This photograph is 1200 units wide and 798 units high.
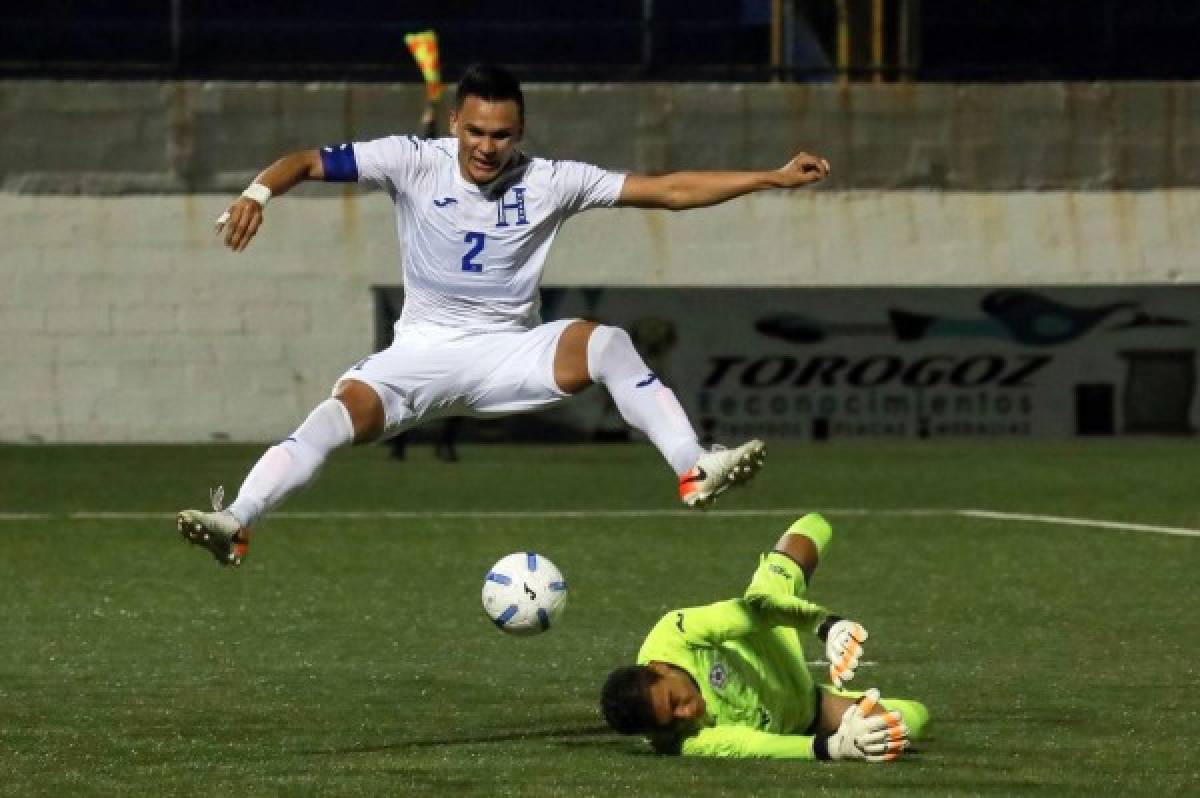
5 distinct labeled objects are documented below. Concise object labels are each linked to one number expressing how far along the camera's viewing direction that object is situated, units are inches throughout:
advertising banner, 2128.4
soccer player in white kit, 756.6
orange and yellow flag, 1964.6
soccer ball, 748.6
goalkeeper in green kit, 652.7
